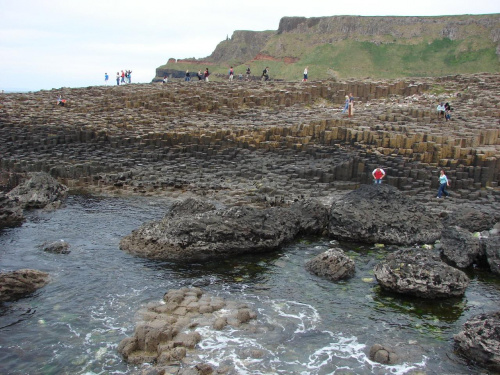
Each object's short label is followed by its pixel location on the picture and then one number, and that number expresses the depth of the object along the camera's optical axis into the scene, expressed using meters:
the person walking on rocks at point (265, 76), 48.86
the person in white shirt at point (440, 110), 30.64
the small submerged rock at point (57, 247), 15.95
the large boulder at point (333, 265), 14.23
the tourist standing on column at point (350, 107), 31.36
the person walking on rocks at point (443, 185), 21.34
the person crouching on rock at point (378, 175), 22.44
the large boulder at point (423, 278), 13.06
